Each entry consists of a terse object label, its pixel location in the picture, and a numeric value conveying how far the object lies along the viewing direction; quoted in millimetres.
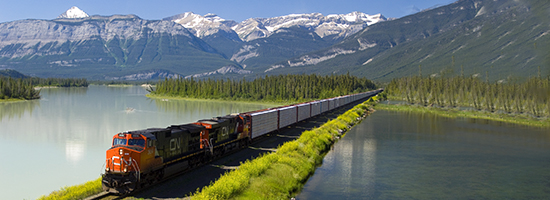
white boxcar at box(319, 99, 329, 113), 86794
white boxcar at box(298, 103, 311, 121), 65125
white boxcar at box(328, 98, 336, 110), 96388
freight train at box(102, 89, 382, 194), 23531
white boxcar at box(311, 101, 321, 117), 76162
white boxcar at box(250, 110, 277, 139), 42844
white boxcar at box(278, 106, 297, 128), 53594
